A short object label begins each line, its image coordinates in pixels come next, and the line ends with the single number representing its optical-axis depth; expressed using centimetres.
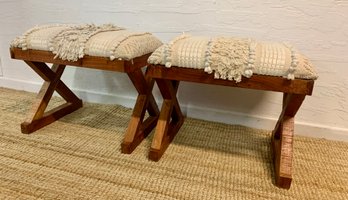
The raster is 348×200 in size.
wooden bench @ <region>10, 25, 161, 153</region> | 98
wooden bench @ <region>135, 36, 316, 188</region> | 85
